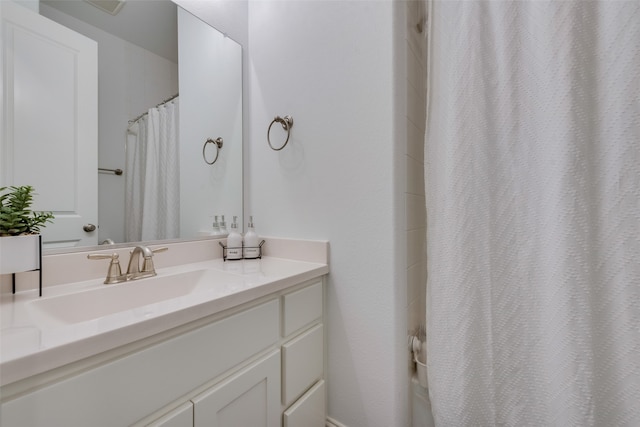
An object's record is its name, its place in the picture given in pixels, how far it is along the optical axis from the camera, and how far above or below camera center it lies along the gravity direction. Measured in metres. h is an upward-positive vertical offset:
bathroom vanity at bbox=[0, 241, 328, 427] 0.43 -0.28
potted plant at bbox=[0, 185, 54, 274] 0.61 -0.05
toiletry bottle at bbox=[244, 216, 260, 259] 1.19 -0.14
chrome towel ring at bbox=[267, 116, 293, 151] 1.16 +0.39
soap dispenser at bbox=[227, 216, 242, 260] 1.18 -0.14
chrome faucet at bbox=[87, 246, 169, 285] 0.82 -0.17
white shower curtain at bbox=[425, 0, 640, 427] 0.67 +0.00
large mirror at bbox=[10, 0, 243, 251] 0.91 +0.39
